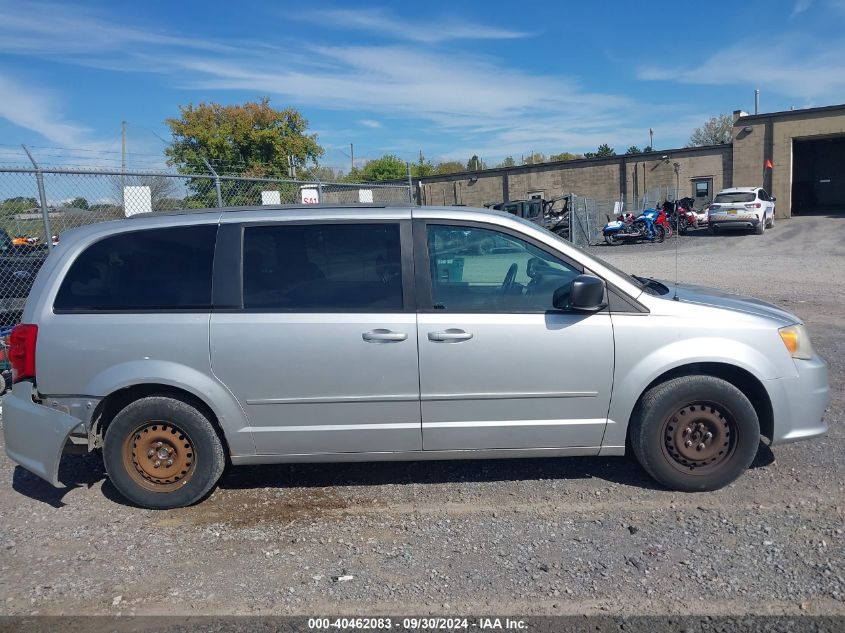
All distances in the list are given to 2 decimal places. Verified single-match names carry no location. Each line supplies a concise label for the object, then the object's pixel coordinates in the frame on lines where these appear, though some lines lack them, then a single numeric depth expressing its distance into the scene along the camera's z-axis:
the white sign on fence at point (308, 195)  13.18
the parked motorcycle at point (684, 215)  27.35
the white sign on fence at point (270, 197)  11.79
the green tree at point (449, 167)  73.72
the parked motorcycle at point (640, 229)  25.92
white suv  26.58
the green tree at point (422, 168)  67.25
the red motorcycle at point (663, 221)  26.09
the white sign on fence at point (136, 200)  9.15
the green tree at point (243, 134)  41.06
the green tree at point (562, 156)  79.12
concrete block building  33.53
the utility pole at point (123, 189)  9.15
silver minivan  4.26
